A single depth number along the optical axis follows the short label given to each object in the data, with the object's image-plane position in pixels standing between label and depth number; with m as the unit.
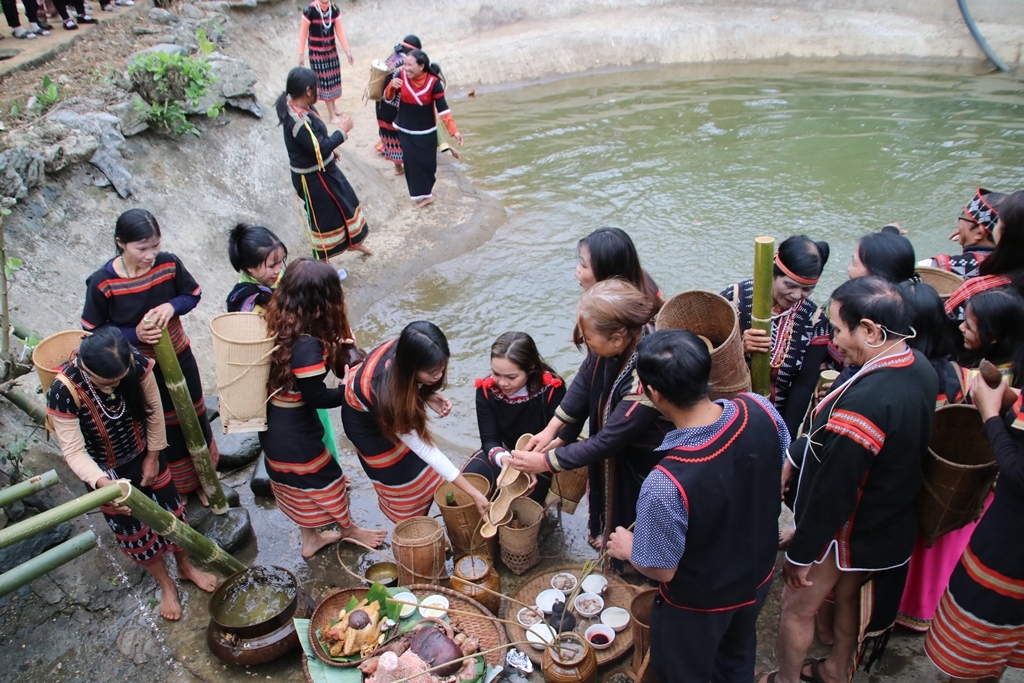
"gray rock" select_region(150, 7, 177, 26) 9.84
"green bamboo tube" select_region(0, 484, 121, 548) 2.74
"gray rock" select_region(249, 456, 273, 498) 4.77
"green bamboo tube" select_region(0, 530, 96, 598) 2.94
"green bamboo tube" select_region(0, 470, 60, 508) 3.04
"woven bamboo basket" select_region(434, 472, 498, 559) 3.88
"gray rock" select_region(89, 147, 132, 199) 6.50
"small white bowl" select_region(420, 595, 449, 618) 3.37
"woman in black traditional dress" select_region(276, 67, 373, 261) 6.44
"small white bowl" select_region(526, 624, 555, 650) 3.35
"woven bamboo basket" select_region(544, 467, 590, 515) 4.11
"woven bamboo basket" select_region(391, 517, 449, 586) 3.64
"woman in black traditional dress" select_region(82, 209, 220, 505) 3.95
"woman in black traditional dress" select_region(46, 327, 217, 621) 3.37
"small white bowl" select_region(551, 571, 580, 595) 3.77
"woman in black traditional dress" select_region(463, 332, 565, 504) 3.90
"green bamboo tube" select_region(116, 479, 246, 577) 3.22
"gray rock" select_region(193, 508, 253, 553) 4.31
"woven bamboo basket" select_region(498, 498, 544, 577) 3.87
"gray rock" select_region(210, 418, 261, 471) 5.06
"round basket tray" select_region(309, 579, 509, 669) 3.31
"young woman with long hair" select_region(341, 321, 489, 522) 3.39
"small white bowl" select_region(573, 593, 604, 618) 3.59
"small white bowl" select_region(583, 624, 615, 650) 3.46
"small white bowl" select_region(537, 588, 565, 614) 3.65
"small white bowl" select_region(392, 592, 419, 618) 3.41
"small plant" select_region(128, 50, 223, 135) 7.09
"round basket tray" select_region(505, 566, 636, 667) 3.43
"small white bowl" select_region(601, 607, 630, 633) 3.55
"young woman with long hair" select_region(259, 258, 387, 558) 3.71
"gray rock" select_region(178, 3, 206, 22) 10.67
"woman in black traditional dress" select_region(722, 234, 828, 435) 3.71
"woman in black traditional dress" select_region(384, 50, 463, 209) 7.93
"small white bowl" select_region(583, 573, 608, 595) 3.71
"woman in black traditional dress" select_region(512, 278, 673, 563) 3.07
